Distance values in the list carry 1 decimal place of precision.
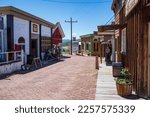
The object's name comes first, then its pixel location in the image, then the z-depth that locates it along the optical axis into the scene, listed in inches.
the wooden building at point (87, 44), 1697.2
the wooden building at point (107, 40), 1177.7
